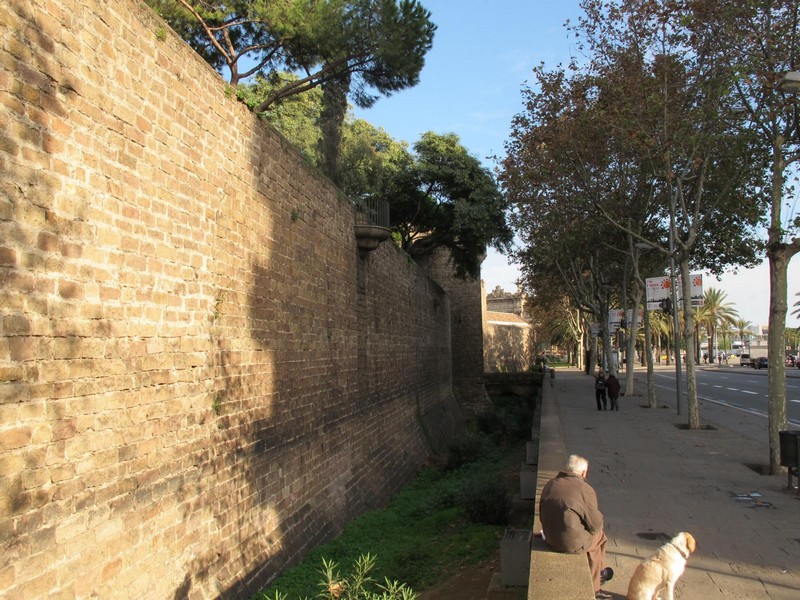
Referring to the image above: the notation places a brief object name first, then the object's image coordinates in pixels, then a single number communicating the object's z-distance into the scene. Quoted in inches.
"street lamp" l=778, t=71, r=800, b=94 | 330.3
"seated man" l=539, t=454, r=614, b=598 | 193.5
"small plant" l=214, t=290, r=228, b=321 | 274.2
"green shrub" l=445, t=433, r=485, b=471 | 655.8
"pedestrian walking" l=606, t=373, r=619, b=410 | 827.7
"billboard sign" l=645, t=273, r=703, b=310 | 805.9
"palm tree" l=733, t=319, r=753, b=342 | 2963.8
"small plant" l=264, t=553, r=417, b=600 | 211.0
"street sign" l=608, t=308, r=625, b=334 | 1189.4
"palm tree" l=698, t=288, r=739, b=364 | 2784.9
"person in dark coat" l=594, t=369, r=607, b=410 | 845.2
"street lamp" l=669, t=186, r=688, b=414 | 754.8
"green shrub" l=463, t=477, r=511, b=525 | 381.7
